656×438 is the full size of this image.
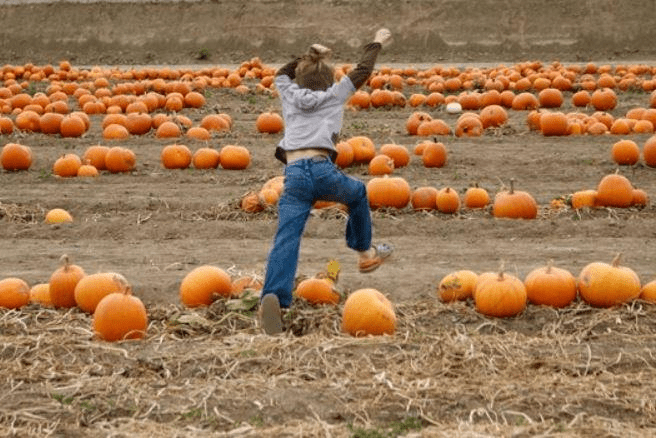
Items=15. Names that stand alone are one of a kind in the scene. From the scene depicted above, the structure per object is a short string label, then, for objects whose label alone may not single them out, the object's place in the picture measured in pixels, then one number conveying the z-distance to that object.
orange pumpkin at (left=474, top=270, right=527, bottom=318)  10.56
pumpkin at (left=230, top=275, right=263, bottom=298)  11.37
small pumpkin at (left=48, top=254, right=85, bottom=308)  11.24
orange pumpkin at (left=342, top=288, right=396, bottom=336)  10.03
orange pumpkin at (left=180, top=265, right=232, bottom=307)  11.14
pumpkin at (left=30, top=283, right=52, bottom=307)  11.53
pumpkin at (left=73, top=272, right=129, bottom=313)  11.05
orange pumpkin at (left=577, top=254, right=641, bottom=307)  10.73
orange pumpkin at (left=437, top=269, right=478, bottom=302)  11.20
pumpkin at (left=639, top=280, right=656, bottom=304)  10.81
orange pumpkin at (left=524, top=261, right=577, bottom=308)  10.85
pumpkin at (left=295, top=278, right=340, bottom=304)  11.15
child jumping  10.50
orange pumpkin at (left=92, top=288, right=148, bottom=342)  10.14
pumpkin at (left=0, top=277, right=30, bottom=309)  11.30
